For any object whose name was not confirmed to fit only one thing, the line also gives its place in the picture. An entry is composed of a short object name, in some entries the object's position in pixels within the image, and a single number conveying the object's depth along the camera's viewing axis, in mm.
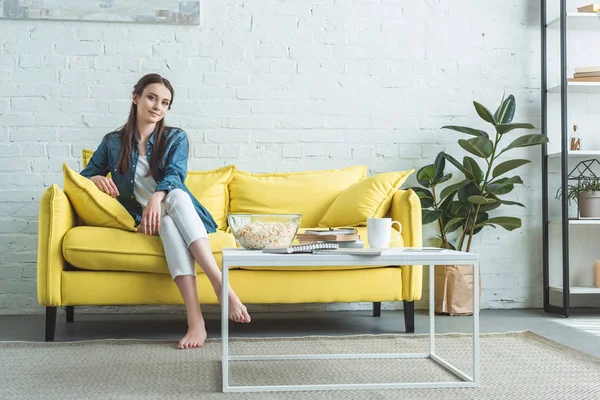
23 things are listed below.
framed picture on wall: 3561
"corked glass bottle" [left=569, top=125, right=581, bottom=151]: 3733
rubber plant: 3490
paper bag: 3473
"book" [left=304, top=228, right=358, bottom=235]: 2109
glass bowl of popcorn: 2066
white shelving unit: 3742
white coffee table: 1812
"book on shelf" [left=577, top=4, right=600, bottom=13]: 3678
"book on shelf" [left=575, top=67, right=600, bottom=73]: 3652
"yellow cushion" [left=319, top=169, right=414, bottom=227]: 3086
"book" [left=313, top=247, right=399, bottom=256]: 1833
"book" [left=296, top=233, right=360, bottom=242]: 2090
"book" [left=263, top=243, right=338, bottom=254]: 1880
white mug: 2027
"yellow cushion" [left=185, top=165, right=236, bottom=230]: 3316
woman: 2584
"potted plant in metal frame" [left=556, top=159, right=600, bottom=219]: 3588
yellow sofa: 2699
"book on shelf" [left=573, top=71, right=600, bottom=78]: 3648
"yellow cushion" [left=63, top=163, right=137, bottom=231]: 2777
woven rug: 1880
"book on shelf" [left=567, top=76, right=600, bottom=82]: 3646
